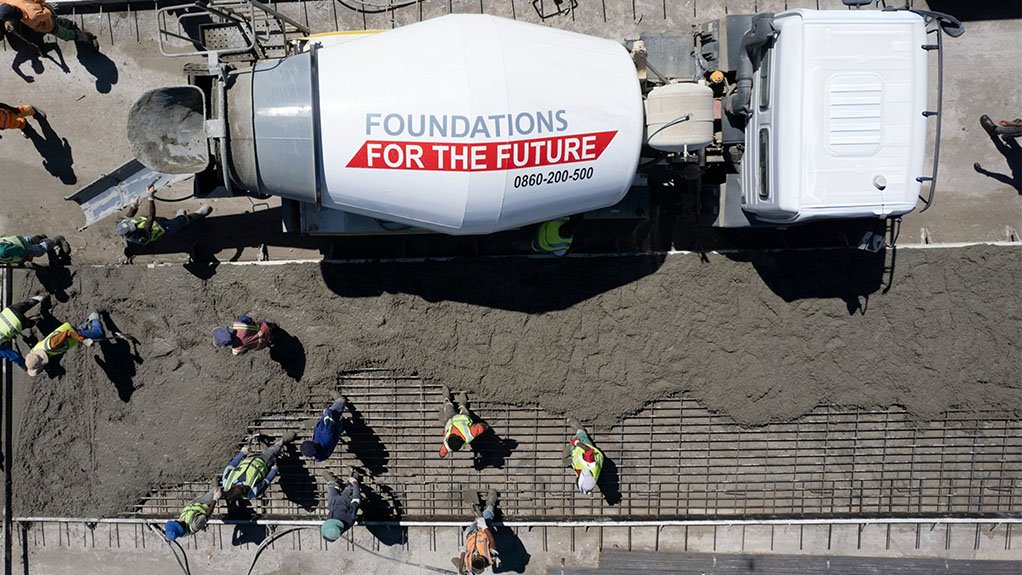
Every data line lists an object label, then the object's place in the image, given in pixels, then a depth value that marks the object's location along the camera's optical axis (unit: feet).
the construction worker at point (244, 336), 22.59
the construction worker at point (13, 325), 23.58
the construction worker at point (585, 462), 23.88
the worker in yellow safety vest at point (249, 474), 24.07
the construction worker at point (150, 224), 23.34
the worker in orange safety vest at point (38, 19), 23.36
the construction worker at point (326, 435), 22.94
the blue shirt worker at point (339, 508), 23.47
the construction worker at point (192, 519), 23.35
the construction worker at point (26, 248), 23.45
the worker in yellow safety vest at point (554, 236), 23.56
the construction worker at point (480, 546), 23.86
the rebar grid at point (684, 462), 25.72
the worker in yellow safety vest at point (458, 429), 24.18
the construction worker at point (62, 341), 23.29
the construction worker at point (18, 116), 24.43
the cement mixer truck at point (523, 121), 18.86
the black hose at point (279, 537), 26.89
